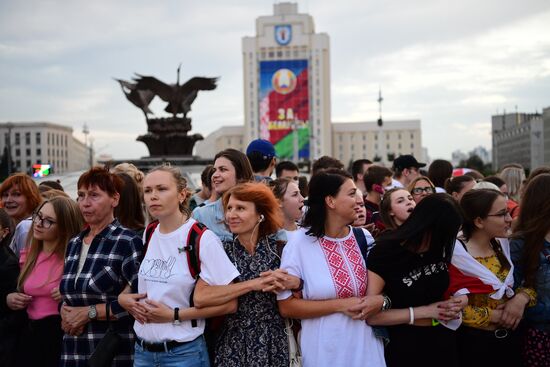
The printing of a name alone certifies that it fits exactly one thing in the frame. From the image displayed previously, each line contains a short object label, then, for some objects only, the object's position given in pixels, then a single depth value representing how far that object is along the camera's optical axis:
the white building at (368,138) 94.38
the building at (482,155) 177.26
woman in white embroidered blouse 3.00
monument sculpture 24.97
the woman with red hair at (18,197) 4.96
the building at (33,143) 96.25
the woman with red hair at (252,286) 3.03
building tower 86.00
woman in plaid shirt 3.37
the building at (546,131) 71.81
